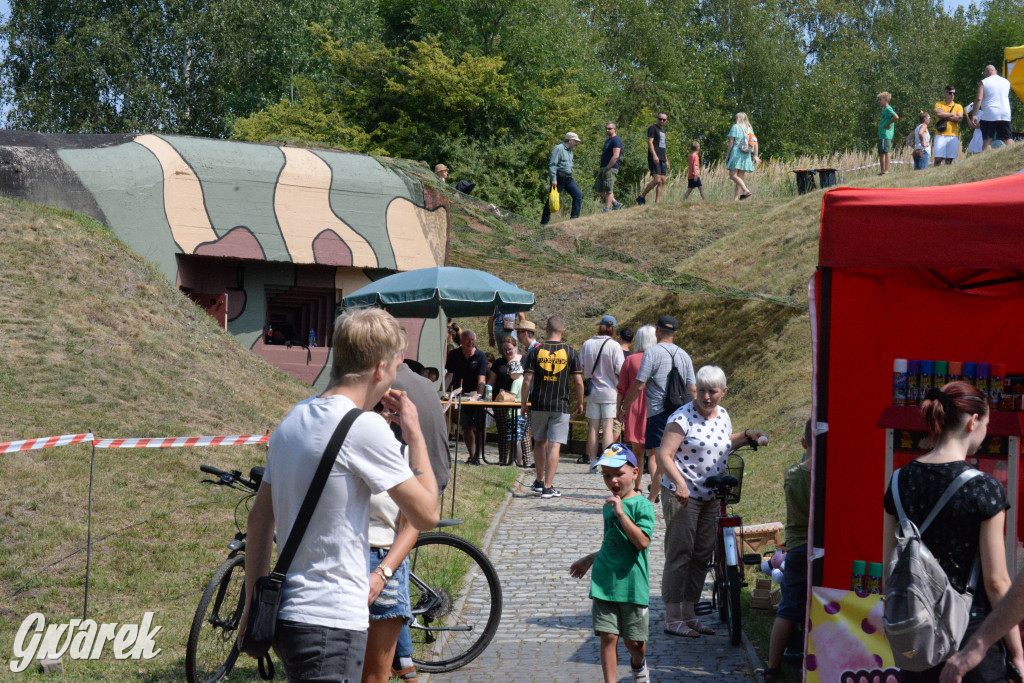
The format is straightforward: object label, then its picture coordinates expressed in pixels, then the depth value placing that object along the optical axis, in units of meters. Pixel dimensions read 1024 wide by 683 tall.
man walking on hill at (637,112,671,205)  24.28
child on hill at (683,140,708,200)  27.89
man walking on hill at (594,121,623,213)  22.73
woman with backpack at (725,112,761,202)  23.84
